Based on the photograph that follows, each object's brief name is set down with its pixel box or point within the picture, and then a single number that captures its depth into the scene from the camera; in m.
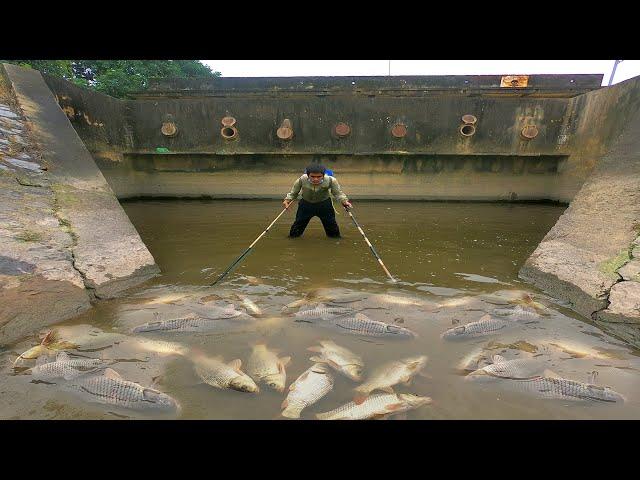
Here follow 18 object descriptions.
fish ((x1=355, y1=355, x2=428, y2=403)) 2.73
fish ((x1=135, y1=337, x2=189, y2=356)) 3.23
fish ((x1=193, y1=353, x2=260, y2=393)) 2.71
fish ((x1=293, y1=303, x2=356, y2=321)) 3.85
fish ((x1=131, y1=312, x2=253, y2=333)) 3.57
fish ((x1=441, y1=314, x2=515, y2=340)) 3.49
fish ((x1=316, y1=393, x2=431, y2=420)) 2.41
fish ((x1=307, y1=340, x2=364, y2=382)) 2.94
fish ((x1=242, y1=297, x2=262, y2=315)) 4.04
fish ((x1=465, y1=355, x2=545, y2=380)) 2.88
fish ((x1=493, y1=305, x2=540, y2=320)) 3.84
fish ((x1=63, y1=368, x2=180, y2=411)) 2.51
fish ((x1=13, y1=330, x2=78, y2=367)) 3.03
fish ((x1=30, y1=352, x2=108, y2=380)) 2.81
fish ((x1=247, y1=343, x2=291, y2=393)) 2.80
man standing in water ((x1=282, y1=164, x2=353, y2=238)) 6.82
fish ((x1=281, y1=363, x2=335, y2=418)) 2.52
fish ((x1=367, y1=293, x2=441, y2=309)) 4.26
